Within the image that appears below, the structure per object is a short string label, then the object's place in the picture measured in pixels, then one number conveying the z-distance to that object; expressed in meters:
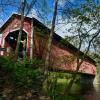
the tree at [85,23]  5.76
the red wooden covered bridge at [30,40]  9.81
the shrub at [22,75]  4.76
